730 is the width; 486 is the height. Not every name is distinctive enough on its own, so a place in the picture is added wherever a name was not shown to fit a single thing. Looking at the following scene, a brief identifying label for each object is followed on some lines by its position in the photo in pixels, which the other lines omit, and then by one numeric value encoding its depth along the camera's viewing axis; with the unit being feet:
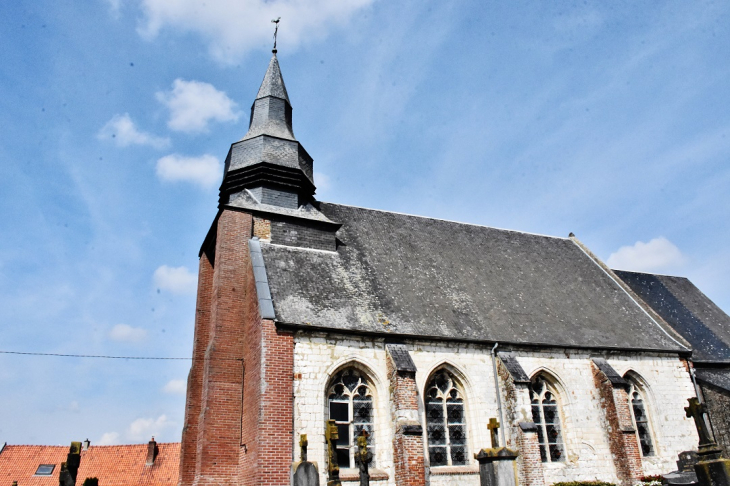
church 40.65
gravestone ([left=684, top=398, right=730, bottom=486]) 30.55
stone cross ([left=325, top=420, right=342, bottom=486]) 30.71
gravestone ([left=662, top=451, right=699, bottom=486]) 34.22
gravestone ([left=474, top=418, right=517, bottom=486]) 34.37
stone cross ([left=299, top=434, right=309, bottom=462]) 32.65
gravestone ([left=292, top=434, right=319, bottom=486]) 31.19
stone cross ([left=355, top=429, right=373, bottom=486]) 31.53
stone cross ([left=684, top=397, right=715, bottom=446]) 33.17
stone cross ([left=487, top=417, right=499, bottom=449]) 37.51
